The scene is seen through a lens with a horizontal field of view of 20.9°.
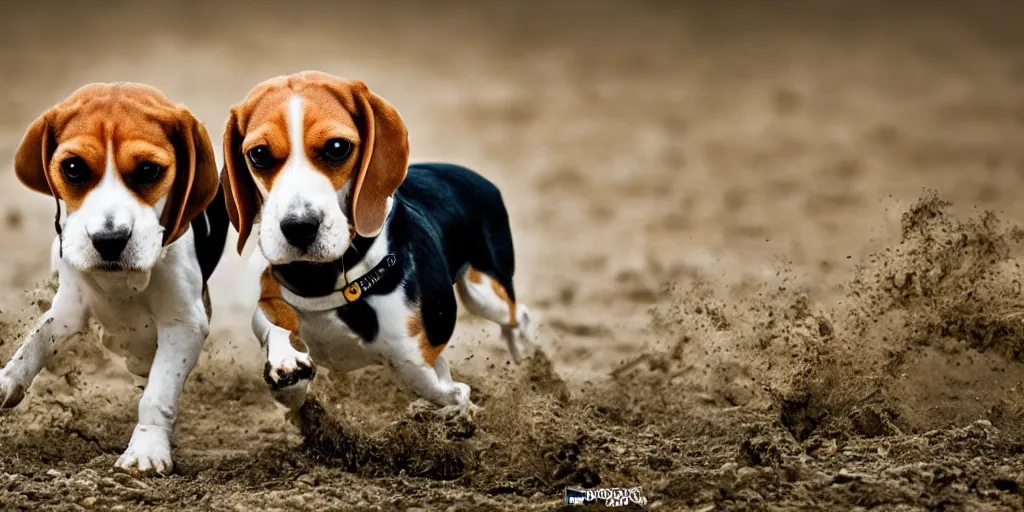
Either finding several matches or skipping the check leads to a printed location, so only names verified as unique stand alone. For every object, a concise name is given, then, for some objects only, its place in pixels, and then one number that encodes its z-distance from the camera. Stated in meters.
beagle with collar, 8.51
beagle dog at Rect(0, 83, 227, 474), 8.62
